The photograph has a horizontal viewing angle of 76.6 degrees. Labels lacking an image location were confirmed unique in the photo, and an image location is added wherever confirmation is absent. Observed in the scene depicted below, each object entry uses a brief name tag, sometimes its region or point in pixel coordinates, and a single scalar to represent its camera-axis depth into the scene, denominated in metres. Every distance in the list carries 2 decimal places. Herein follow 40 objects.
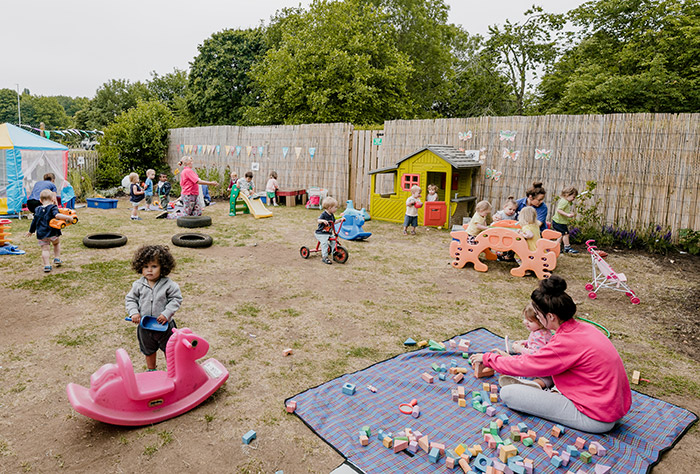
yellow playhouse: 11.75
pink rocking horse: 3.22
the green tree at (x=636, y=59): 18.78
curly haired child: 3.86
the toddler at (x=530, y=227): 7.84
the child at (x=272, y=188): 16.14
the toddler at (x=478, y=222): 8.34
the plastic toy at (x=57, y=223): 7.32
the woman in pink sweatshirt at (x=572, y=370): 3.25
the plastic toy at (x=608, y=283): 6.59
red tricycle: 8.48
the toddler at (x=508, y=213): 8.74
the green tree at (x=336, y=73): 24.34
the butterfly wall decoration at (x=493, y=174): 11.98
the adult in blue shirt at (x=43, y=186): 10.61
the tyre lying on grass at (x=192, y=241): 9.49
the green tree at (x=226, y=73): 33.84
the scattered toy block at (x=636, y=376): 4.21
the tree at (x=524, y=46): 28.58
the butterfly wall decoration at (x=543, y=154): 11.11
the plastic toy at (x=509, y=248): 7.66
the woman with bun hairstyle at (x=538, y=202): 8.54
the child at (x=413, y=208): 11.28
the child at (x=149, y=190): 14.77
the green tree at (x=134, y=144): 19.58
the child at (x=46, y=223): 7.31
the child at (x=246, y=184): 15.38
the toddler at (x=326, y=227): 8.15
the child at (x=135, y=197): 13.07
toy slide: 13.62
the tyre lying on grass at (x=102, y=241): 9.12
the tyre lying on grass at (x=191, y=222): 11.80
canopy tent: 13.19
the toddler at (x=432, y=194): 11.95
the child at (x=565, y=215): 9.17
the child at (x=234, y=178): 14.52
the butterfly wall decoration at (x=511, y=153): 11.60
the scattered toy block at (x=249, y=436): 3.21
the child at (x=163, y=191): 15.61
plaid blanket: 3.08
